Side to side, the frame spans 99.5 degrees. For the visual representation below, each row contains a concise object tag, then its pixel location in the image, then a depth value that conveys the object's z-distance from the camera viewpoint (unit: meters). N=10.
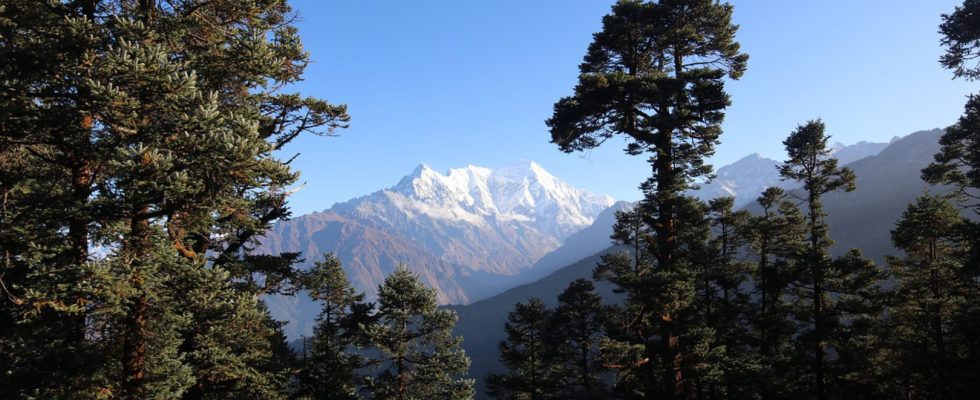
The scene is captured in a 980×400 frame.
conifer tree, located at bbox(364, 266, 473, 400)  18.95
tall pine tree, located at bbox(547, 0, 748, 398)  13.80
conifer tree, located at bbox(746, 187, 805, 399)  23.28
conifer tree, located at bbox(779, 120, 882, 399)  21.12
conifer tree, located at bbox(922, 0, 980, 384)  15.68
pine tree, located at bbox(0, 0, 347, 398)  7.20
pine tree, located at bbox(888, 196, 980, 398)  21.30
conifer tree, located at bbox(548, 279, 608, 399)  27.34
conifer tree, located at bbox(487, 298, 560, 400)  28.09
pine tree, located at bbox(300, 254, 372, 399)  21.62
